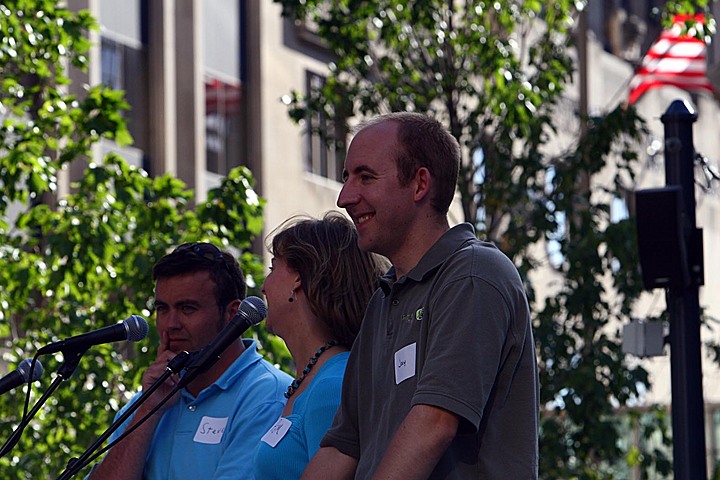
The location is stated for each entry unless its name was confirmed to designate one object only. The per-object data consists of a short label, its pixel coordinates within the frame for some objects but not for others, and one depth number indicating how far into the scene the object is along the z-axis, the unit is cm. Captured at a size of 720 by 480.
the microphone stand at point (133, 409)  895
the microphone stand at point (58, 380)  908
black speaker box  1470
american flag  4206
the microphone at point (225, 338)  937
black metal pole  1553
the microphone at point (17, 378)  937
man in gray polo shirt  734
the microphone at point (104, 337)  939
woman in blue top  977
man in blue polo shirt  1054
